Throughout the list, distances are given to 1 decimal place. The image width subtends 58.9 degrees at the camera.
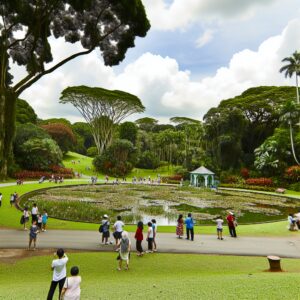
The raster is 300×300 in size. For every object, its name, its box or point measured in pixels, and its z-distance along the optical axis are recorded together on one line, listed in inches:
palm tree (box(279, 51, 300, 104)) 1918.1
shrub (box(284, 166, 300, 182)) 1544.3
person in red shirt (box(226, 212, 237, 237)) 542.6
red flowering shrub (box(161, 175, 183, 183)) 1987.1
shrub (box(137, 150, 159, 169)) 2726.4
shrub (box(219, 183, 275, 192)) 1575.3
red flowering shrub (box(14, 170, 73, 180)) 1623.3
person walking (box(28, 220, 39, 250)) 426.4
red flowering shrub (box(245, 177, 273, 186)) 1663.4
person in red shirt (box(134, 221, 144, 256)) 402.0
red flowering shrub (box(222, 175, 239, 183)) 1827.0
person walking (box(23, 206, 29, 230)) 540.7
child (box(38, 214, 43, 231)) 546.3
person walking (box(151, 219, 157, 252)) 445.1
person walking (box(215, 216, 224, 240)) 521.0
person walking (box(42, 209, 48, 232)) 545.5
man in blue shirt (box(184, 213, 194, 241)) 511.2
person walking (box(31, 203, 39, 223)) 546.8
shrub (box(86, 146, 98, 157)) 3341.5
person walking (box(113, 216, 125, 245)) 451.5
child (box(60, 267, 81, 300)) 199.8
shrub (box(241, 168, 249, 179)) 1865.2
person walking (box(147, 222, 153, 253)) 434.9
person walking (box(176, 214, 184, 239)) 521.3
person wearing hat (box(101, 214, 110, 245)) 468.4
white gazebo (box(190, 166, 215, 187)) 1732.3
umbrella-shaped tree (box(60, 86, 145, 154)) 2135.8
